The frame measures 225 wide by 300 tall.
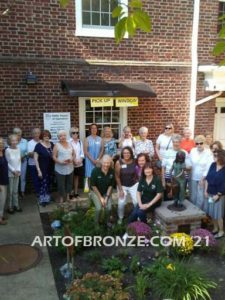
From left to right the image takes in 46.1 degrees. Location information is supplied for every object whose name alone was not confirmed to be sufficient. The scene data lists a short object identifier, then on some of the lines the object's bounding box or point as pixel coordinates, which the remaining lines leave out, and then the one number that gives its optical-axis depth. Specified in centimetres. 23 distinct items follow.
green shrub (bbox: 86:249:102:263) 392
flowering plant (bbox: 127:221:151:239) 428
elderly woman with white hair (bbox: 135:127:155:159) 592
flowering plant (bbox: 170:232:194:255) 398
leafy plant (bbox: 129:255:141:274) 367
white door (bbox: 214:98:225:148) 775
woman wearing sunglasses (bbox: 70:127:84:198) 587
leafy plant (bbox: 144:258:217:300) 311
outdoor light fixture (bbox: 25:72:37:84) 599
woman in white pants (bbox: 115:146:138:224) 495
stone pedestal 430
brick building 596
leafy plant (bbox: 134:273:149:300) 319
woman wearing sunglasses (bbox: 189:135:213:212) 496
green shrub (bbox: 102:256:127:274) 367
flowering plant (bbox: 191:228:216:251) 414
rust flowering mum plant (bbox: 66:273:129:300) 290
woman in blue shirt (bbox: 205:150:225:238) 448
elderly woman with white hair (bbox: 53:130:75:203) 553
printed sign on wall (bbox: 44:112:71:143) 628
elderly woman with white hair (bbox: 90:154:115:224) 472
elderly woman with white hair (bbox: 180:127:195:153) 582
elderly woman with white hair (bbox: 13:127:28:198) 564
